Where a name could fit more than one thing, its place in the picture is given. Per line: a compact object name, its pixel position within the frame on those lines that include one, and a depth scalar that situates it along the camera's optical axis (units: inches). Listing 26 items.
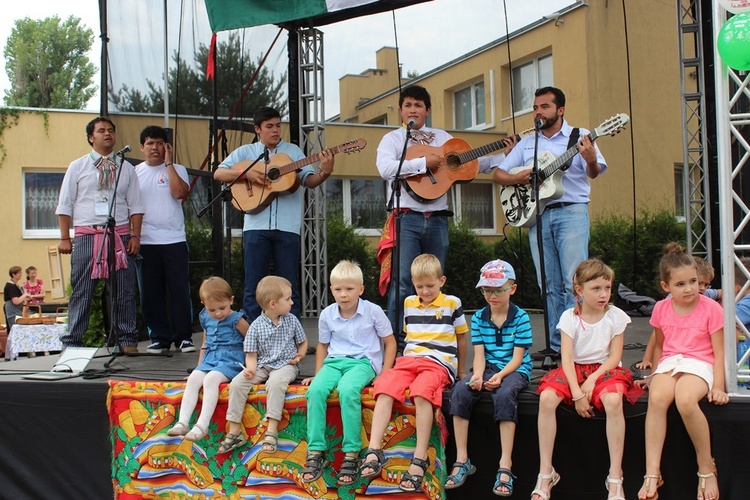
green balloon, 114.4
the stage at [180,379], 124.0
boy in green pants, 133.9
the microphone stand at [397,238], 161.0
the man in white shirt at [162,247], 211.8
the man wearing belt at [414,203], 172.7
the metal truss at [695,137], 250.7
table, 363.5
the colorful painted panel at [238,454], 135.6
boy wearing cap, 127.8
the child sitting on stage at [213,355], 144.6
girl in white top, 121.6
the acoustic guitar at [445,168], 174.1
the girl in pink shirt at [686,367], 119.1
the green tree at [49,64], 1239.5
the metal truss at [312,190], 281.6
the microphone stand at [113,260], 189.0
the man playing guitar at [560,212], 167.2
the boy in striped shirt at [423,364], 129.2
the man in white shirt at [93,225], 196.9
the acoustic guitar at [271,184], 192.7
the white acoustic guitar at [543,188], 160.7
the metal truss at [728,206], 119.9
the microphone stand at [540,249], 150.2
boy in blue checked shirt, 141.6
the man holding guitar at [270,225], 193.6
